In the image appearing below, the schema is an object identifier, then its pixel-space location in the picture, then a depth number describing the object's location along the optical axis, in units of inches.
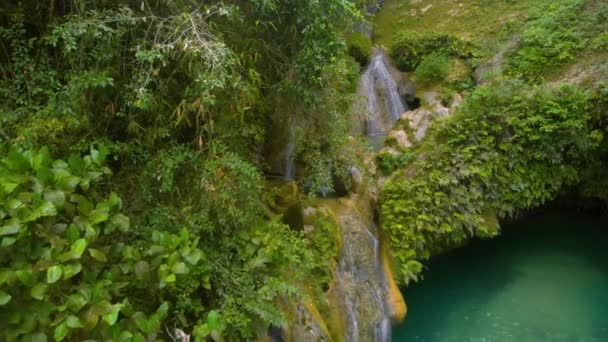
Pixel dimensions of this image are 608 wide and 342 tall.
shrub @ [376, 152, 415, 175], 231.1
